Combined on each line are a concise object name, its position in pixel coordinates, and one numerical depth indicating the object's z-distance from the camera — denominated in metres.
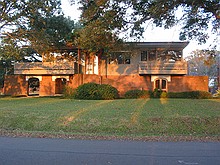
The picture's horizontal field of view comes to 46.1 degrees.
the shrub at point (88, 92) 24.30
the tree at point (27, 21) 19.19
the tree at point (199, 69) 70.31
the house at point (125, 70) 29.03
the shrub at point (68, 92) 25.67
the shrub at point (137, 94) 26.45
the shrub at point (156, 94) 26.96
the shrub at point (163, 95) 26.82
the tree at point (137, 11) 12.45
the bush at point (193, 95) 26.08
